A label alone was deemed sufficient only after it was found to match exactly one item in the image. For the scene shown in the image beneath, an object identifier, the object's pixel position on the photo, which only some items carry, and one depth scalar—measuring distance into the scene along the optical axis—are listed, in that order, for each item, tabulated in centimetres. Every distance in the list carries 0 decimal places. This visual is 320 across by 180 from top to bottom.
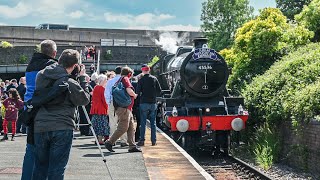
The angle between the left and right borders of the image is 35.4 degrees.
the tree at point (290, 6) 3844
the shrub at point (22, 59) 4253
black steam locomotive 1322
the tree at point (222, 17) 4631
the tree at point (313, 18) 1953
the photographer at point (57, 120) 526
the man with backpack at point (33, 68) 581
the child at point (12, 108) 1299
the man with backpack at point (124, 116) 1005
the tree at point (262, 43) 1797
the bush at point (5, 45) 4253
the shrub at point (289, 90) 1159
